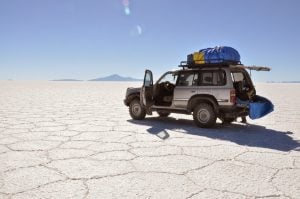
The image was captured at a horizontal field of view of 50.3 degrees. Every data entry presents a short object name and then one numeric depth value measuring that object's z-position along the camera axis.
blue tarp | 8.86
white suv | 8.72
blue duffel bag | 8.38
